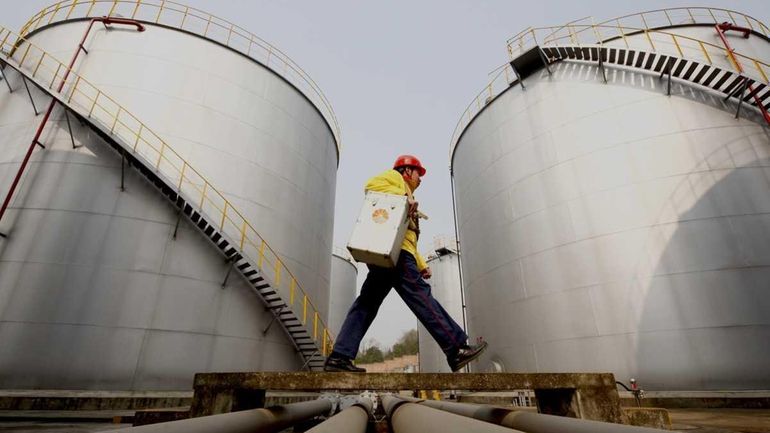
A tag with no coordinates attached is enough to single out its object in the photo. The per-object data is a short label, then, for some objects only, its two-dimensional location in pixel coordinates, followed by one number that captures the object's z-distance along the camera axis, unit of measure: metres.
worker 2.87
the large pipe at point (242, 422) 1.37
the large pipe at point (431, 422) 1.45
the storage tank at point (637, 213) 6.60
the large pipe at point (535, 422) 1.35
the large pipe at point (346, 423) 1.84
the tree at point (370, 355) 61.62
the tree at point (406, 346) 65.81
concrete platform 2.23
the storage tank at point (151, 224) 6.86
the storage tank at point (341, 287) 20.95
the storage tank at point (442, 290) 20.03
